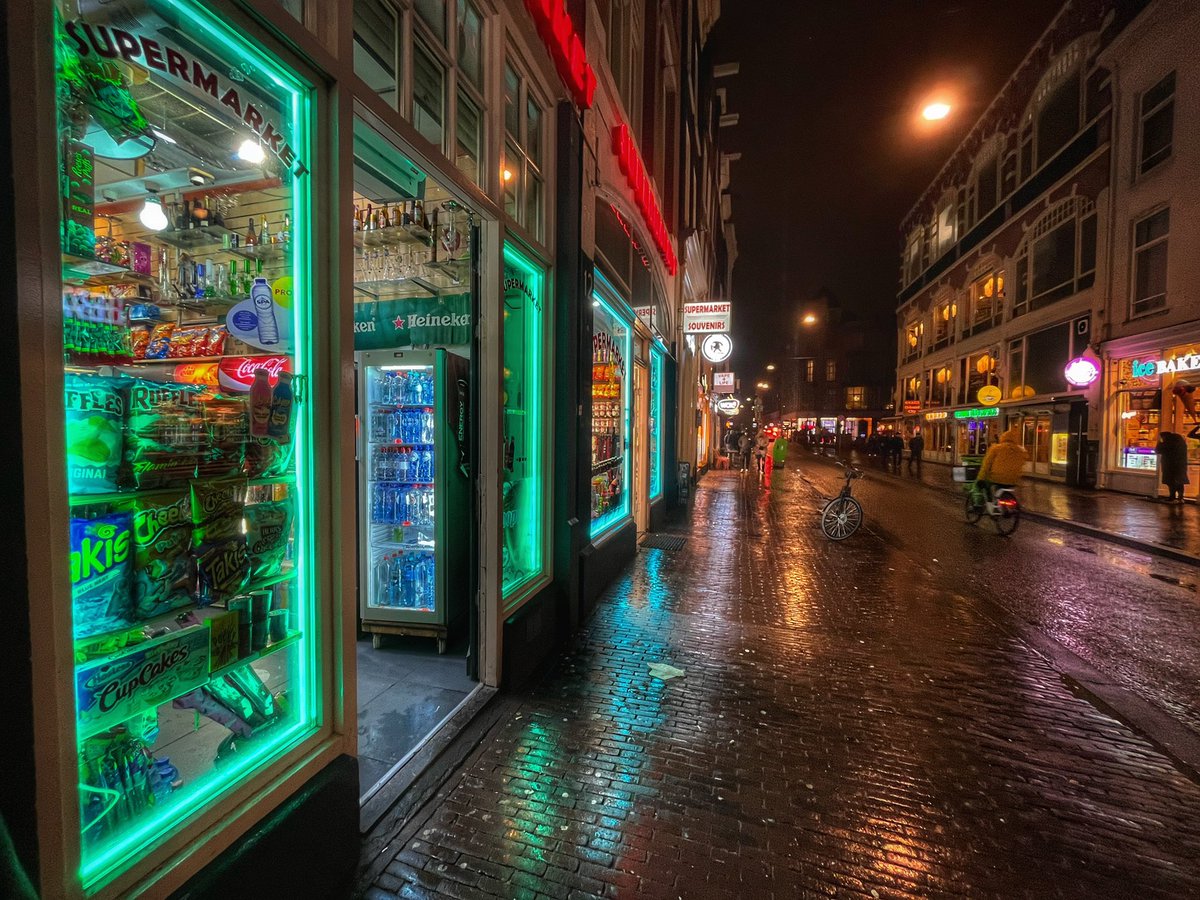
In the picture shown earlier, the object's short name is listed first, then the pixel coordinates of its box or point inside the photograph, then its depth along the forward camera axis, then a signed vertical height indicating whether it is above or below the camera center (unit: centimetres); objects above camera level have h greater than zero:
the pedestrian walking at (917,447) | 2481 -89
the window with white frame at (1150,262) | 1520 +477
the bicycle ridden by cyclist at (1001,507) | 1030 -150
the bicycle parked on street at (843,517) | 984 -159
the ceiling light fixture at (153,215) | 250 +98
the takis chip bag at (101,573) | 176 -49
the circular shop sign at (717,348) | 1767 +256
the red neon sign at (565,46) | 446 +332
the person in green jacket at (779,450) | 2316 -96
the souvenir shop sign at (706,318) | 1443 +292
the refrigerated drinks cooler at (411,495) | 483 -64
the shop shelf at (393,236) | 517 +180
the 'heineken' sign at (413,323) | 513 +98
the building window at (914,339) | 3428 +578
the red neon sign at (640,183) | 732 +371
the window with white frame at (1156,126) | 1481 +847
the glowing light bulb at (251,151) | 252 +128
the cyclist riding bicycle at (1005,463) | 1018 -63
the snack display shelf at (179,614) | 184 -72
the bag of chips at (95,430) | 172 -2
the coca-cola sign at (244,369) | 242 +25
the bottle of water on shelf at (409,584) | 503 -144
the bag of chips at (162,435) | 193 -4
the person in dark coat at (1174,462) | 1359 -80
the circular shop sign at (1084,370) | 1716 +184
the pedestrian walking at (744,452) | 2696 -121
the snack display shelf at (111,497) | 175 -25
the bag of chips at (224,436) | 220 -5
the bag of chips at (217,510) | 215 -34
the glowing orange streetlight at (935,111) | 1462 +846
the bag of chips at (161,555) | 197 -48
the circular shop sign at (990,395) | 2188 +135
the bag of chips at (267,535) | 235 -48
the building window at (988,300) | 2467 +602
